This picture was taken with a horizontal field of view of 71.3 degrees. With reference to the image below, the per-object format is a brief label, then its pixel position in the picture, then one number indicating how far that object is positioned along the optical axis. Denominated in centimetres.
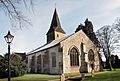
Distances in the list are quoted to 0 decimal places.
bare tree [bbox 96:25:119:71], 2230
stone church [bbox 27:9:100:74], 1802
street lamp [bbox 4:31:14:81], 557
